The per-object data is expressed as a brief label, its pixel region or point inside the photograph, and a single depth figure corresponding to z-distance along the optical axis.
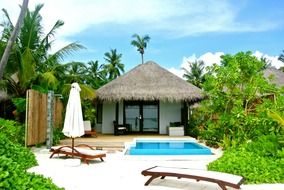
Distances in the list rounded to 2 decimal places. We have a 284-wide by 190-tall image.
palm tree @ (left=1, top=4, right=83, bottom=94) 8.20
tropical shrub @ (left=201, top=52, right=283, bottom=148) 7.01
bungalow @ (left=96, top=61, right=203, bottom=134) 10.97
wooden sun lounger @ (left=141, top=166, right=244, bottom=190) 3.44
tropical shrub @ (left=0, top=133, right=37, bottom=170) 4.60
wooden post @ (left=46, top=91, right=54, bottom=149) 7.11
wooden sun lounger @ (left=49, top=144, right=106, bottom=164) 5.53
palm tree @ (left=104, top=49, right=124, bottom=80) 25.47
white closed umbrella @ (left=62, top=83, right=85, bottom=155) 5.86
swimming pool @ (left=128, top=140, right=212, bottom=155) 6.70
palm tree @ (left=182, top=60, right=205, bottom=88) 22.59
